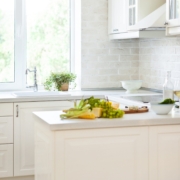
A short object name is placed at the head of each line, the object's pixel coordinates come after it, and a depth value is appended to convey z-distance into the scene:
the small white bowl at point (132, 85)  5.41
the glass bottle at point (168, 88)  4.20
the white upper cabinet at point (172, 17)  4.26
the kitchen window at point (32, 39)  5.81
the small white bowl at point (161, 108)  3.71
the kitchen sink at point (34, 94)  5.39
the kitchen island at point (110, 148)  3.40
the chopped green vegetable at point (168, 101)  3.75
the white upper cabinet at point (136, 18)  4.71
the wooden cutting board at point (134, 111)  3.84
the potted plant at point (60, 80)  5.65
